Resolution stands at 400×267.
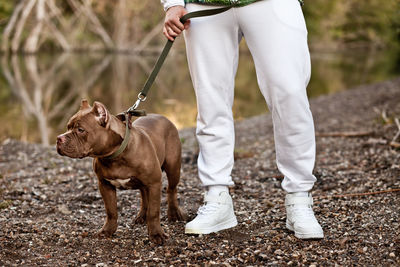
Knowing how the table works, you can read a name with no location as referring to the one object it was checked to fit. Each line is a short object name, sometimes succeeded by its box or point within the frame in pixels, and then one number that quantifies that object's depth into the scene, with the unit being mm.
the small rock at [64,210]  4492
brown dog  3113
